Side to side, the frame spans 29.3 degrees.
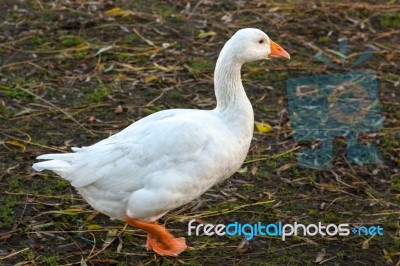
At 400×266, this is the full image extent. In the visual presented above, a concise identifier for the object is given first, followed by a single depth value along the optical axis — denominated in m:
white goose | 4.89
